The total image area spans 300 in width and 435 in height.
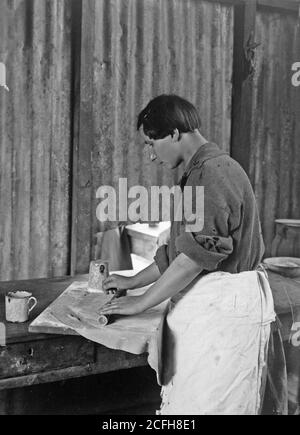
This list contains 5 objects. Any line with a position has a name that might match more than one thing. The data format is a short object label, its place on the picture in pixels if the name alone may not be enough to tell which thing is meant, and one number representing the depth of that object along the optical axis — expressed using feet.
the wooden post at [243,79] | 13.03
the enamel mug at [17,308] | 7.22
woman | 6.48
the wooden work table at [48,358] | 6.65
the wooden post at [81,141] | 11.23
